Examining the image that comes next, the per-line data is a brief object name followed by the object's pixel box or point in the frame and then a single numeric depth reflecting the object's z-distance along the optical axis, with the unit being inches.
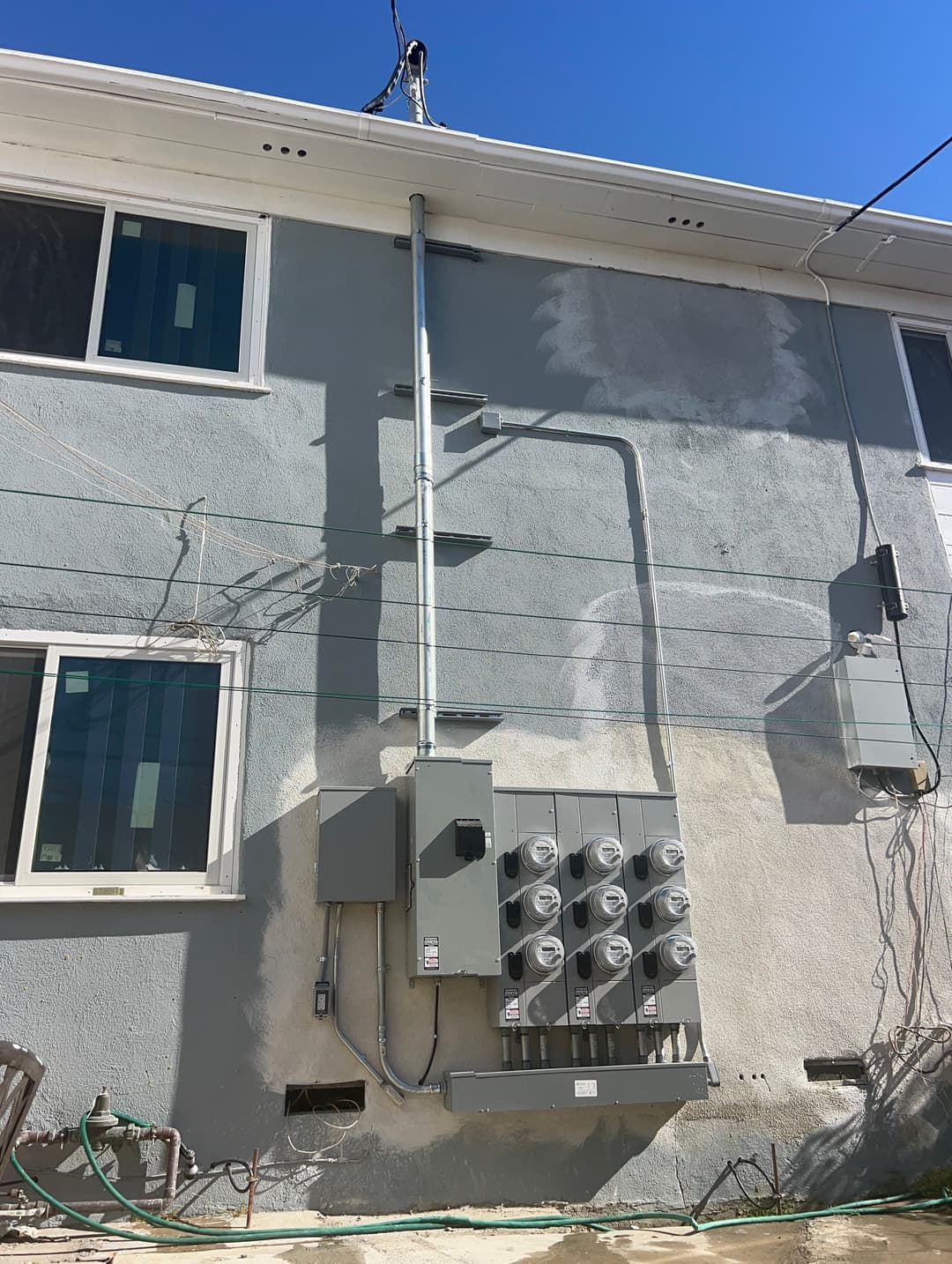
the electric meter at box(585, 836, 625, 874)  201.3
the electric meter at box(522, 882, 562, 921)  194.9
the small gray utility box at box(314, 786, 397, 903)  191.3
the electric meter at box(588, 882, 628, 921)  197.6
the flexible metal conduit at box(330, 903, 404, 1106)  184.9
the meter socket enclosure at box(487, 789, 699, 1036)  191.9
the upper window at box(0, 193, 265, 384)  231.5
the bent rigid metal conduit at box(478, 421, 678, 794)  234.8
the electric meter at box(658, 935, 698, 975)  196.7
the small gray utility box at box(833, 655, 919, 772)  240.2
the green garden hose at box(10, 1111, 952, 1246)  160.6
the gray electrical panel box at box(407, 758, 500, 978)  185.0
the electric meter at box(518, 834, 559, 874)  197.8
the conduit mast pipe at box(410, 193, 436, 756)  211.2
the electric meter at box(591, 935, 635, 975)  193.9
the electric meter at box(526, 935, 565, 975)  191.3
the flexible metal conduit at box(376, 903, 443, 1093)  184.9
